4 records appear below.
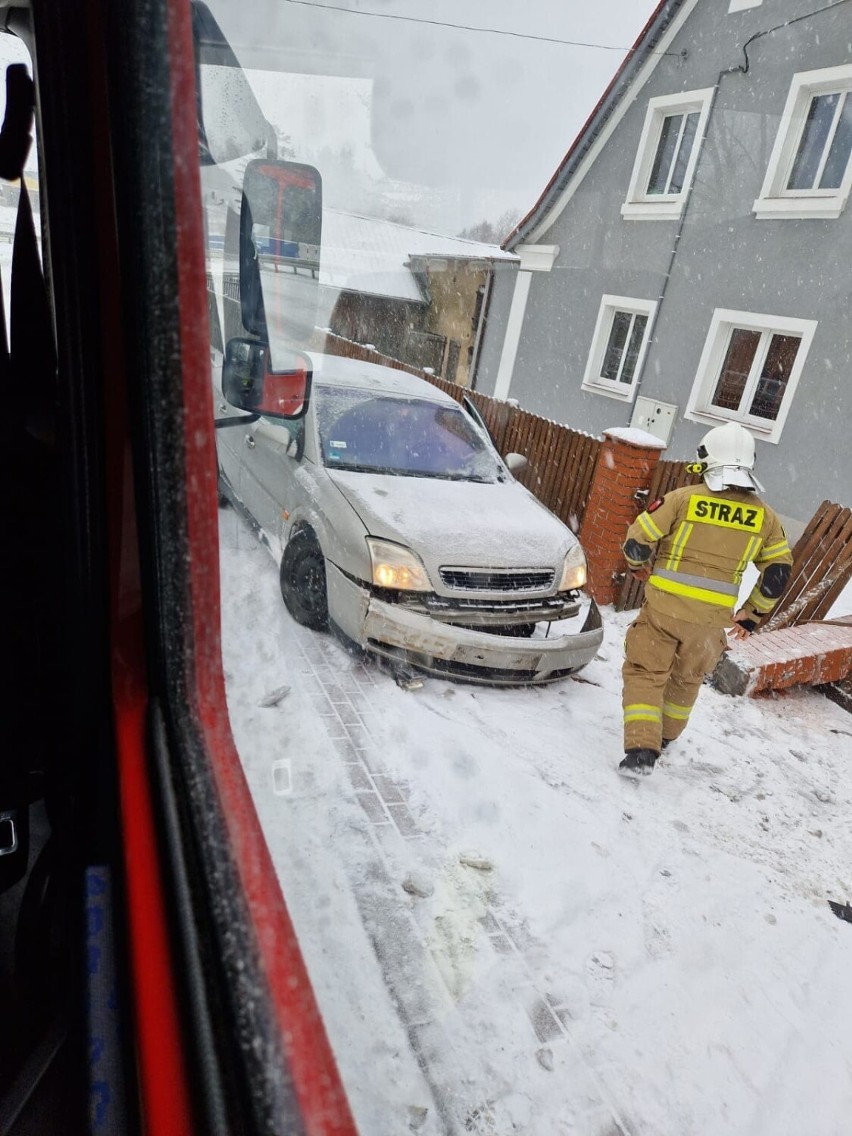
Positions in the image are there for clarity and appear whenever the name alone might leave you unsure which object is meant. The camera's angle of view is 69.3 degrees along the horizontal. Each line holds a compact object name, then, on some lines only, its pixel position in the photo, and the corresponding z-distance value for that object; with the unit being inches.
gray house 307.0
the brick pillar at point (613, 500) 203.0
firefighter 124.1
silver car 132.7
